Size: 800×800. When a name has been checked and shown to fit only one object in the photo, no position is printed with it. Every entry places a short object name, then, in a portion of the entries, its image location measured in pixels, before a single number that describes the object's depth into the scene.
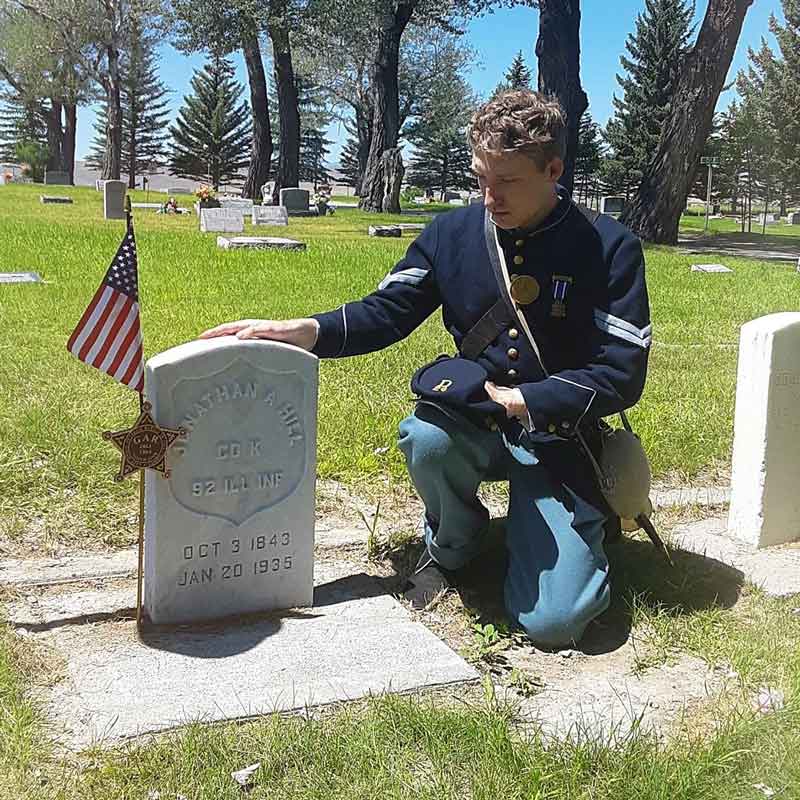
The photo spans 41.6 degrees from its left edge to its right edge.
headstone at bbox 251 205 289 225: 22.49
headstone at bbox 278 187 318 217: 27.82
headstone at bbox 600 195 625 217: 37.75
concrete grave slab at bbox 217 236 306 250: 15.28
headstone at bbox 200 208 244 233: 18.88
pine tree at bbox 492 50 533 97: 60.97
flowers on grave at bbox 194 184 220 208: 21.64
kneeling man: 3.20
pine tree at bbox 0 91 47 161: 58.59
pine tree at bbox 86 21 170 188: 66.19
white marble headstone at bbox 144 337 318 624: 3.09
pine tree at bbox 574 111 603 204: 53.31
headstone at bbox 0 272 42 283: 10.52
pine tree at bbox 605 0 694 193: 48.25
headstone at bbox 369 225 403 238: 20.64
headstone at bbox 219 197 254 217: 24.12
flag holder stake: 2.97
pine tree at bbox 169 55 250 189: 64.19
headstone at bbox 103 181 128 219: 22.39
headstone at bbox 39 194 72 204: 27.56
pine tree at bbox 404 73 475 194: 64.88
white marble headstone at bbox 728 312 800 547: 3.90
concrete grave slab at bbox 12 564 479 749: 2.70
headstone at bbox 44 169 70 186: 39.41
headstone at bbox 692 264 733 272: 15.43
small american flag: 3.05
